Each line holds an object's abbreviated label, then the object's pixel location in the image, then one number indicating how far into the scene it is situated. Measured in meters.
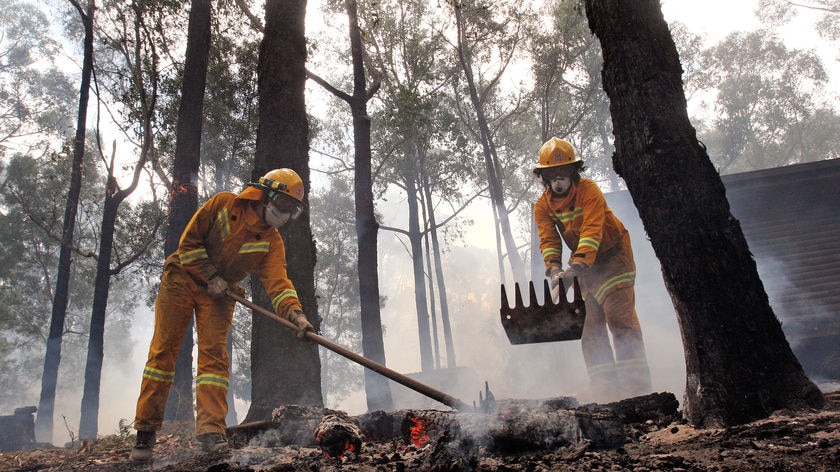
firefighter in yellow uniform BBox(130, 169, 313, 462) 3.72
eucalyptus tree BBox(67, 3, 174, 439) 11.08
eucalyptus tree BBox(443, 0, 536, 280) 19.44
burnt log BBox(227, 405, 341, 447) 3.72
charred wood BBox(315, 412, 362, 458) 3.10
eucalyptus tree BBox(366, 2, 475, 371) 19.86
